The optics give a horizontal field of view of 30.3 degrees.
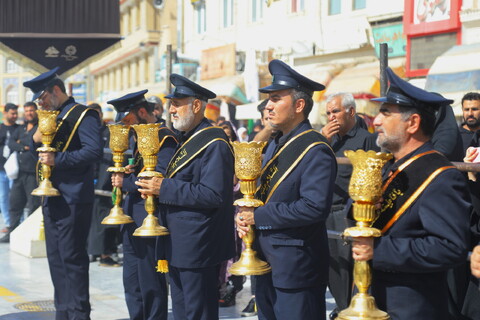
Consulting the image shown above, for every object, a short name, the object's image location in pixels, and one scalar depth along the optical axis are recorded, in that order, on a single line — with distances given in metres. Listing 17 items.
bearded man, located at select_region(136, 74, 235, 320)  5.84
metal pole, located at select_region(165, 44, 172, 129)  13.49
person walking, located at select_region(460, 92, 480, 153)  7.31
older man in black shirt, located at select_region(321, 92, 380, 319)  6.92
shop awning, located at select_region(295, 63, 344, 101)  22.92
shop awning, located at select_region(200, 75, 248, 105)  25.50
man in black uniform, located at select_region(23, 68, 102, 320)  7.35
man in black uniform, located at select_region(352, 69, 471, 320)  3.87
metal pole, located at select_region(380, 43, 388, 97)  8.01
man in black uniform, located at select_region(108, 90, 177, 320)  6.79
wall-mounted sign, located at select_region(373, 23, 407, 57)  21.22
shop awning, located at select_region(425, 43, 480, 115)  16.28
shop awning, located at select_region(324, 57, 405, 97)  19.84
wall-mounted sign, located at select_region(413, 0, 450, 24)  19.12
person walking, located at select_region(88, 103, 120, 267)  10.98
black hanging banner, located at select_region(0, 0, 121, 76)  12.01
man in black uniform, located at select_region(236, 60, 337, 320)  4.89
